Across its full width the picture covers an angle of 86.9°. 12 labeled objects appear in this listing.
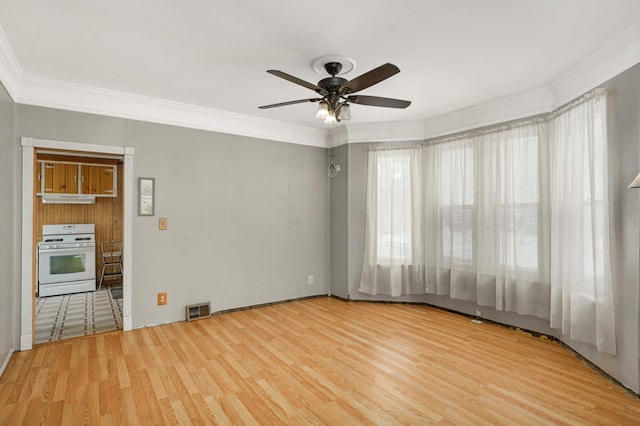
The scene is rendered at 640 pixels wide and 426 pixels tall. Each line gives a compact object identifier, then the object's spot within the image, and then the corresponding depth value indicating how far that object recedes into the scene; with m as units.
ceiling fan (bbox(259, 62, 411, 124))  2.84
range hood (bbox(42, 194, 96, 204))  5.75
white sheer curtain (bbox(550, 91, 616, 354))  2.79
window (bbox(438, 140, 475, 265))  4.32
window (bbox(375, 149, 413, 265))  4.93
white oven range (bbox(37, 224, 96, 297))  5.48
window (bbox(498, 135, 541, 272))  3.69
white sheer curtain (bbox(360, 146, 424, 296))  4.90
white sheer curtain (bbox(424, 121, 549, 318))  3.69
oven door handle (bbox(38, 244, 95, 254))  5.55
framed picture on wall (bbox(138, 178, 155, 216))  3.96
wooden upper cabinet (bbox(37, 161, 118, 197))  5.67
